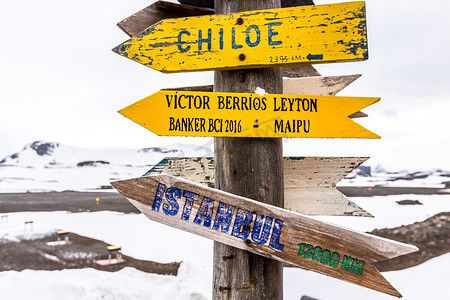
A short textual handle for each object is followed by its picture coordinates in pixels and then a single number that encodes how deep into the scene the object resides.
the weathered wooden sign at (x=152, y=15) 2.10
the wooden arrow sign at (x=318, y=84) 2.04
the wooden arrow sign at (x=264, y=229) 1.58
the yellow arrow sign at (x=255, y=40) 1.73
